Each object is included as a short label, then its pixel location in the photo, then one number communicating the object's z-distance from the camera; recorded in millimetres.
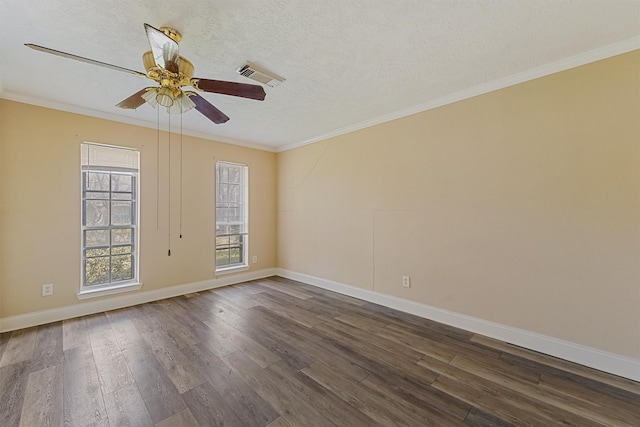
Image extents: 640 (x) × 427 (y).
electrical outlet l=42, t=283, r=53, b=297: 2937
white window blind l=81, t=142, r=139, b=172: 3252
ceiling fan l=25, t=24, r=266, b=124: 1538
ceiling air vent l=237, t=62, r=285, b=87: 2266
